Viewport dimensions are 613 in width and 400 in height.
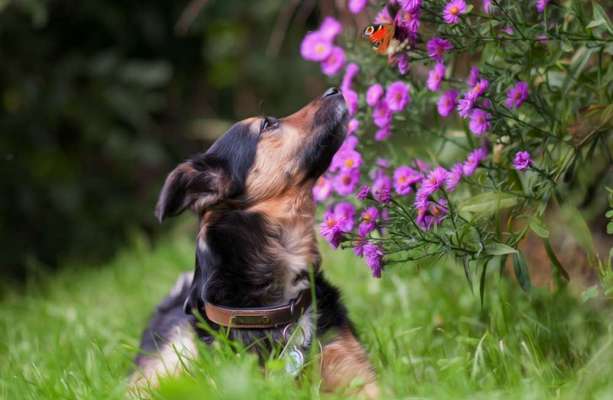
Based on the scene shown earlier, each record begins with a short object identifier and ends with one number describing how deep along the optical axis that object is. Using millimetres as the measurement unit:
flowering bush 5656
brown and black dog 6141
